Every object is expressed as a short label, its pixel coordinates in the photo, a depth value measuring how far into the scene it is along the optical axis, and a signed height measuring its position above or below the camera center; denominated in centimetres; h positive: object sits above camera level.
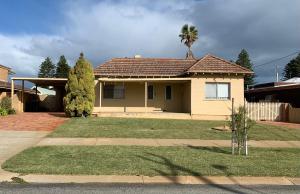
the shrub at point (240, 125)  799 -82
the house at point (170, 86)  1698 +100
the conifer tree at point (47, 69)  5491 +683
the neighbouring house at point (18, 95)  1854 +39
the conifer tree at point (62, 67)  4379 +579
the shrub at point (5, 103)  1713 -26
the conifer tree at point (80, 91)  1539 +52
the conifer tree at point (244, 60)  4787 +774
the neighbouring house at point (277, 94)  1937 +56
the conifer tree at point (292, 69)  5209 +670
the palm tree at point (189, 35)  3552 +930
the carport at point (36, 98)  1840 +9
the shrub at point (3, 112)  1630 -84
